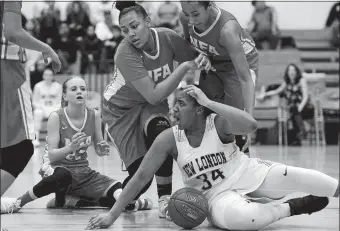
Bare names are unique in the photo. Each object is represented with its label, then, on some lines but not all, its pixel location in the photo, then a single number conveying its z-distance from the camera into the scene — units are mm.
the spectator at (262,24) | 12445
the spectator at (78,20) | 12578
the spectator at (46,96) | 10969
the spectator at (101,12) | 12664
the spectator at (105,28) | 12266
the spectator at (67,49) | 12445
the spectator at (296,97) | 10461
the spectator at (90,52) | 12336
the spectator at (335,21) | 12789
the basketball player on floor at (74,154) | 4176
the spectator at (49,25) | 12508
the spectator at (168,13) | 12281
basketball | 3377
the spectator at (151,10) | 12405
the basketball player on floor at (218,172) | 3420
